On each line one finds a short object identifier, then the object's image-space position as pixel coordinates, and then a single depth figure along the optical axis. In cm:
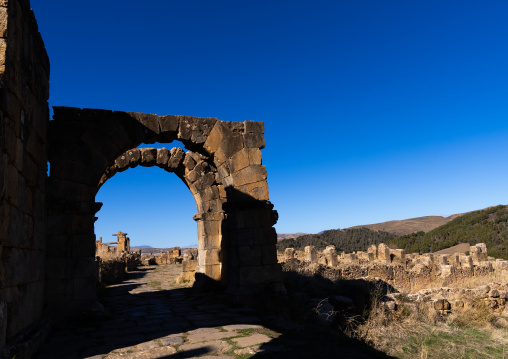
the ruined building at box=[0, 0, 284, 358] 374
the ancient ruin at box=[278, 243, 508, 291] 1473
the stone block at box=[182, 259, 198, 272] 1249
